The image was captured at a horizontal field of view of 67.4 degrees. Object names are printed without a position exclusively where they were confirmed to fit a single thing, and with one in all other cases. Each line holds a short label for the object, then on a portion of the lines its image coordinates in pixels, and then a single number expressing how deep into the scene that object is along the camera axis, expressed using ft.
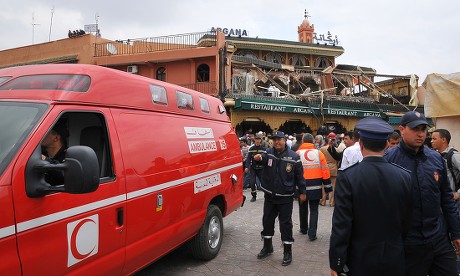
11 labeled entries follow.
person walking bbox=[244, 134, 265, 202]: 30.28
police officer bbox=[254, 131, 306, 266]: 16.06
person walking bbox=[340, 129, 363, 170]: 19.90
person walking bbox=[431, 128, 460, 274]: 12.61
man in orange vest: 19.66
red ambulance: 6.82
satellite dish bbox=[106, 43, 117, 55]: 70.59
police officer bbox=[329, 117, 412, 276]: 7.80
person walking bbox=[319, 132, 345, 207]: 26.91
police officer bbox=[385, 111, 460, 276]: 9.03
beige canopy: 22.22
